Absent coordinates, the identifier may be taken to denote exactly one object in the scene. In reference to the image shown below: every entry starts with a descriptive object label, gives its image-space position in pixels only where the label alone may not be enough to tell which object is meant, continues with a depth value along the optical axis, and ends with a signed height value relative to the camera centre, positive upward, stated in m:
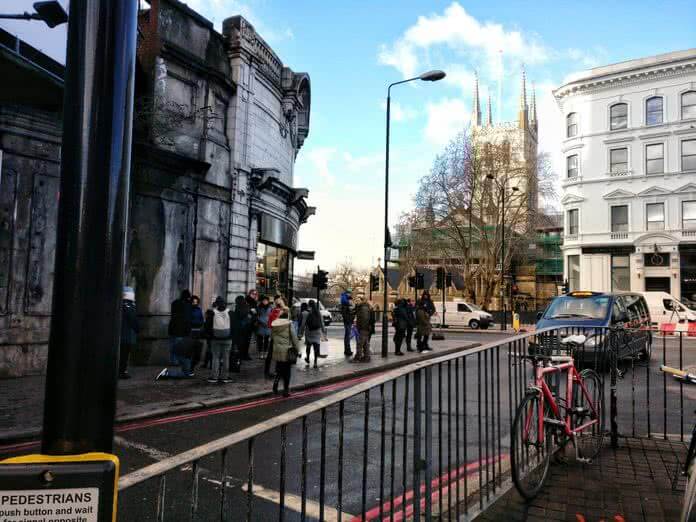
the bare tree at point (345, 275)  96.69 +3.98
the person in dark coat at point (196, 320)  12.20 -0.65
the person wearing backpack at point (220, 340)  11.04 -1.00
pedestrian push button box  1.36 -0.53
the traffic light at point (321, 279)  21.54 +0.64
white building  37.59 +9.49
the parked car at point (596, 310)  13.68 -0.21
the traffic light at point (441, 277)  32.34 +1.28
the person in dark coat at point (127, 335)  11.34 -0.96
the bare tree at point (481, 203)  45.53 +8.40
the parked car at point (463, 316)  37.78 -1.23
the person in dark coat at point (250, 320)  14.18 -0.74
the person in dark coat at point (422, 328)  18.56 -1.05
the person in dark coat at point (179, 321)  11.80 -0.66
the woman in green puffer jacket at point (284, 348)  9.58 -0.97
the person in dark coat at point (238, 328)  12.80 -0.91
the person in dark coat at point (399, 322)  17.84 -0.83
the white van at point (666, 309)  27.52 -0.28
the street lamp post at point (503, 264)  35.50 +2.81
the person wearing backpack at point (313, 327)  14.00 -0.86
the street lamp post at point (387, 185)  16.98 +3.67
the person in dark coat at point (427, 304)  19.84 -0.23
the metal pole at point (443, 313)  33.46 -1.04
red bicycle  4.54 -1.10
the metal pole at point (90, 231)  1.59 +0.18
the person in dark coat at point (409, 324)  18.80 -0.94
